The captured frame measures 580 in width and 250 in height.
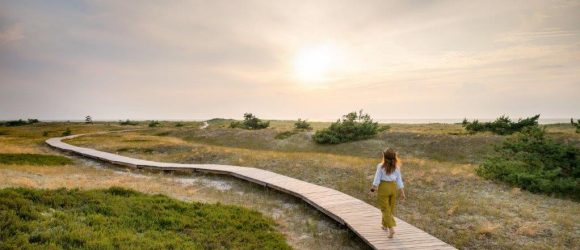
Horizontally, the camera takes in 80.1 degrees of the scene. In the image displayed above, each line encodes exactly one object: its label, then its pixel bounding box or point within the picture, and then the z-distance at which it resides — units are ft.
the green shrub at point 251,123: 205.87
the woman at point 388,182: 32.48
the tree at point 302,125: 199.00
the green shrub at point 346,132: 131.44
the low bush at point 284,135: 144.56
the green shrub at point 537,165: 52.42
